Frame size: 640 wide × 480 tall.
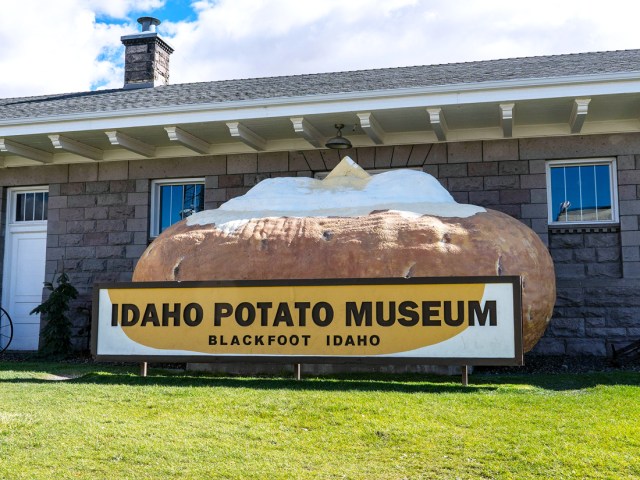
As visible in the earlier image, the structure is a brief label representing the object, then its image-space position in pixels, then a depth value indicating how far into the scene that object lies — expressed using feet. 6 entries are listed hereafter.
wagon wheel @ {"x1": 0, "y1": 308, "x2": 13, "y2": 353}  37.17
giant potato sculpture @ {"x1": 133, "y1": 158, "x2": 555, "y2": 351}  22.82
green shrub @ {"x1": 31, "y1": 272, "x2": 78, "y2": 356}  32.48
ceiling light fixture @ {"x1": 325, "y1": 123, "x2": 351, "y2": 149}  32.19
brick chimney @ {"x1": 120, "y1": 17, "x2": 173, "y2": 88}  42.45
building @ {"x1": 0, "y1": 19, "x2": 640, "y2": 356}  29.53
